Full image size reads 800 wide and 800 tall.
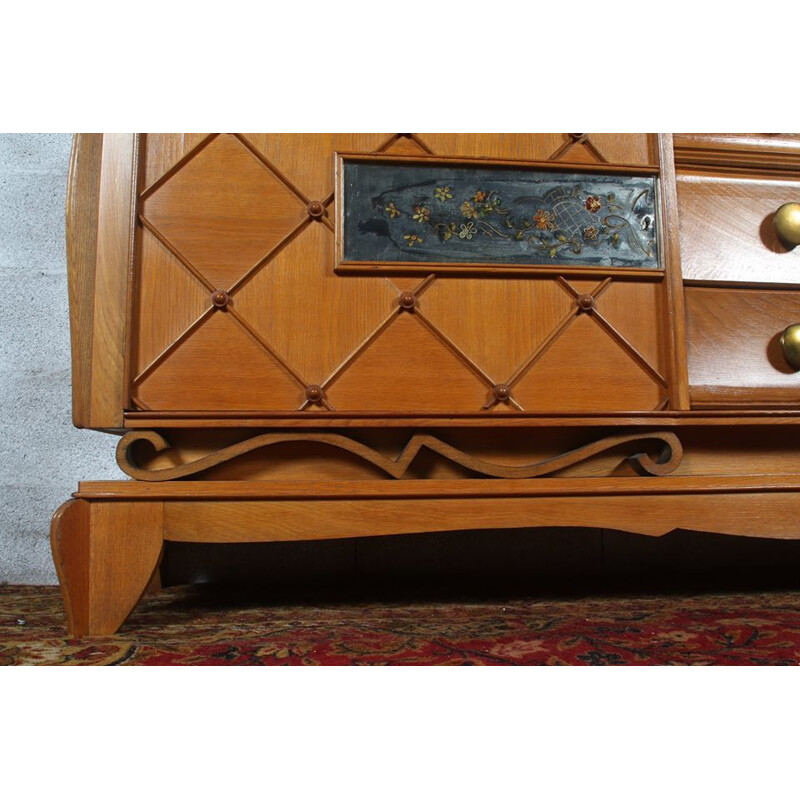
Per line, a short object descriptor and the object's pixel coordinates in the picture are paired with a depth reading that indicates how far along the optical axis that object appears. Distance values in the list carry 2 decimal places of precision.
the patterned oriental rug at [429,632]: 0.70
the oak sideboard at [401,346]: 0.86
